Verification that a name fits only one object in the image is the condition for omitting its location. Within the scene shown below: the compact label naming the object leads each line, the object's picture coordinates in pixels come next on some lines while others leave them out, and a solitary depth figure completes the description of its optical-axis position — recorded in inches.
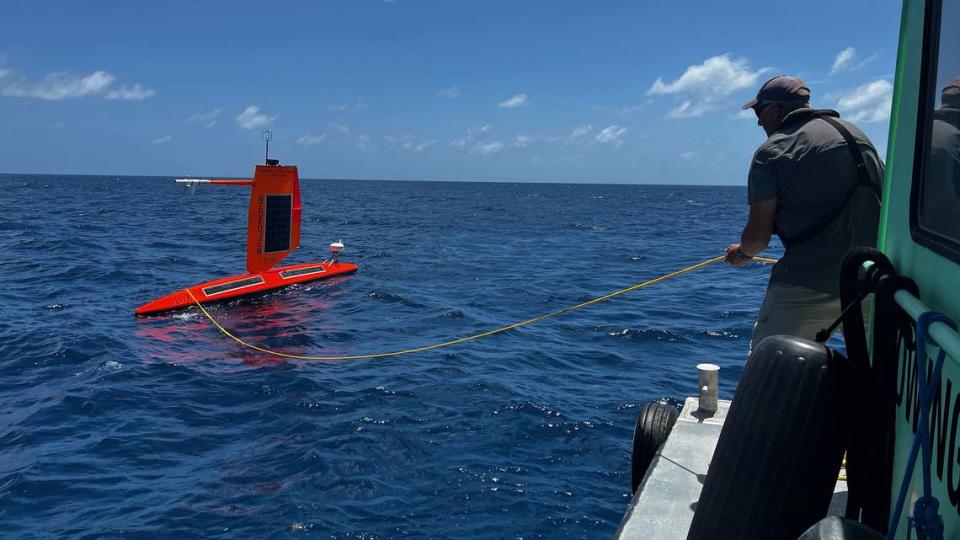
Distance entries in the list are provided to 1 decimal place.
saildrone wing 564.4
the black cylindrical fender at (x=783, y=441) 95.3
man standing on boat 141.9
